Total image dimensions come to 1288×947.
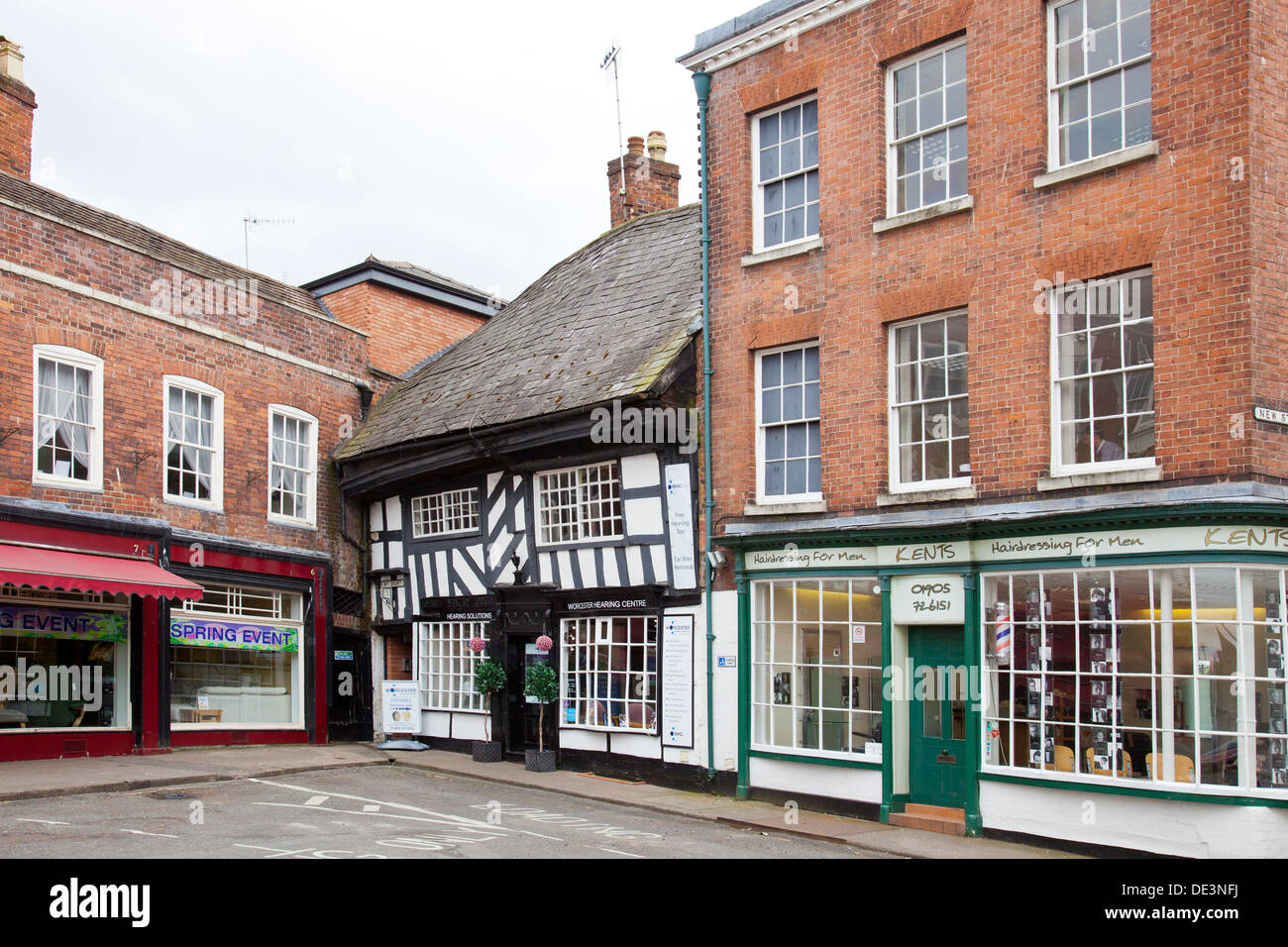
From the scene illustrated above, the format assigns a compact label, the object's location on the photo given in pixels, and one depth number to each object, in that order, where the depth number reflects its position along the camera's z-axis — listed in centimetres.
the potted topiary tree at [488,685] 1886
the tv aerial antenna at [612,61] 2373
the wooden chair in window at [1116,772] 1172
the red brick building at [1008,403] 1135
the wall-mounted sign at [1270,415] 1120
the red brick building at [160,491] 1684
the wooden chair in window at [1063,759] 1222
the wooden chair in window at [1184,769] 1127
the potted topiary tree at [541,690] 1797
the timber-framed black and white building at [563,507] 1669
